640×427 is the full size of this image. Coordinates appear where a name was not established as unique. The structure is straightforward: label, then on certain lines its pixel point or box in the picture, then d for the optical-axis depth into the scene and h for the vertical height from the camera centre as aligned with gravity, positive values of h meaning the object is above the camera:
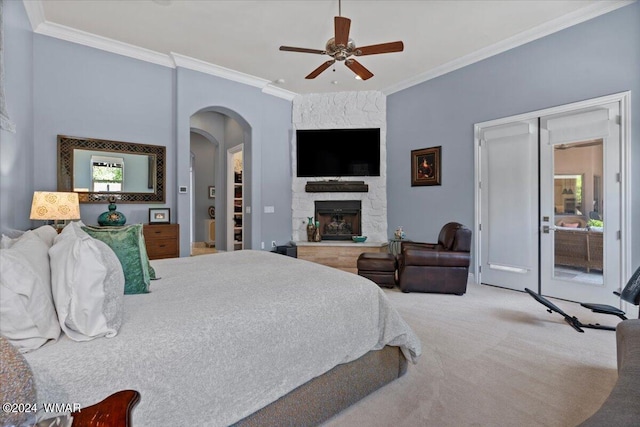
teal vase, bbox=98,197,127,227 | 3.70 -0.07
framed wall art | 4.92 +0.77
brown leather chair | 3.74 -0.68
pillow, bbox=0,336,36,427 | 0.63 -0.37
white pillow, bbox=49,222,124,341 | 1.08 -0.29
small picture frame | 4.29 -0.04
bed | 1.00 -0.54
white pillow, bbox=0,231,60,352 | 0.96 -0.30
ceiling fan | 2.82 +1.66
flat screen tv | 5.72 +1.15
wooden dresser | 3.96 -0.36
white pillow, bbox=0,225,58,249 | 1.35 -0.12
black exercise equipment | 2.13 -0.83
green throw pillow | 1.62 -0.22
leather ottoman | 4.05 -0.75
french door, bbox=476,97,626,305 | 3.28 +0.14
